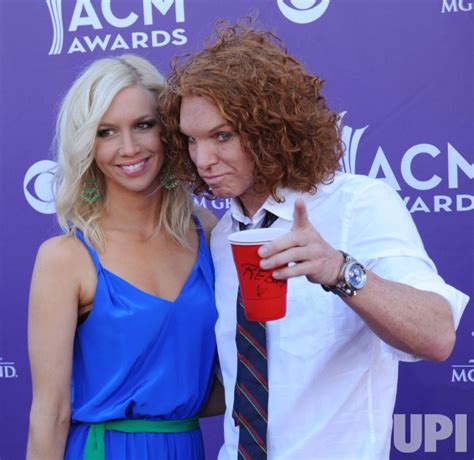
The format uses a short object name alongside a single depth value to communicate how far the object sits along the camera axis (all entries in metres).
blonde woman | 2.17
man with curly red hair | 1.81
